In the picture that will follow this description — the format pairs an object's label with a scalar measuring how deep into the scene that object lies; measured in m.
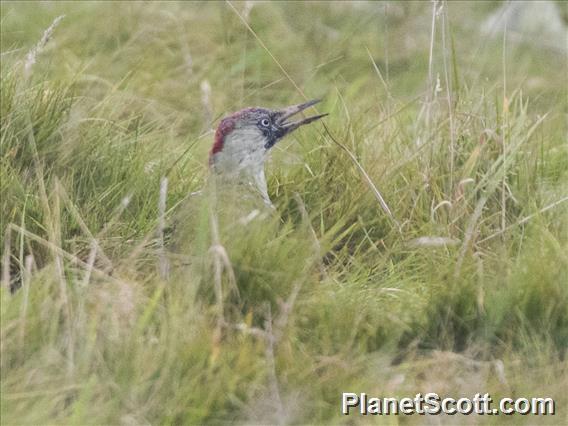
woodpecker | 10.11
